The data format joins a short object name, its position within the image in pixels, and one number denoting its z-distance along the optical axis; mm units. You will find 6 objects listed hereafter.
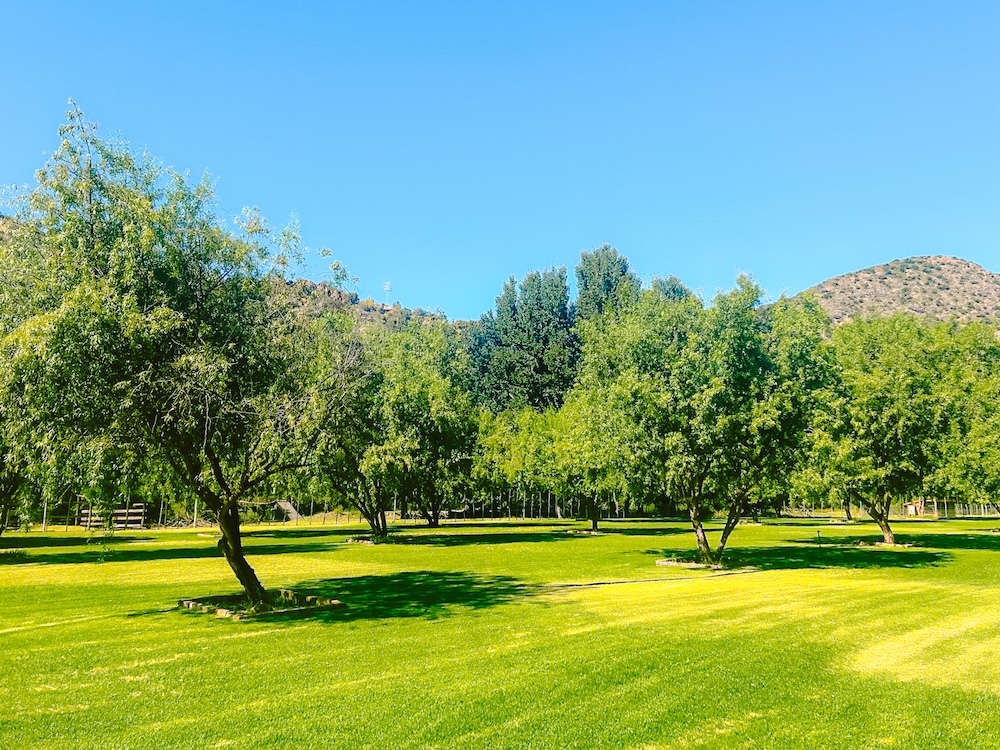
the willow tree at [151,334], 13547
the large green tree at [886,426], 36000
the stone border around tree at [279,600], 15711
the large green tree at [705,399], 25797
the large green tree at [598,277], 81812
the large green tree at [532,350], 81375
